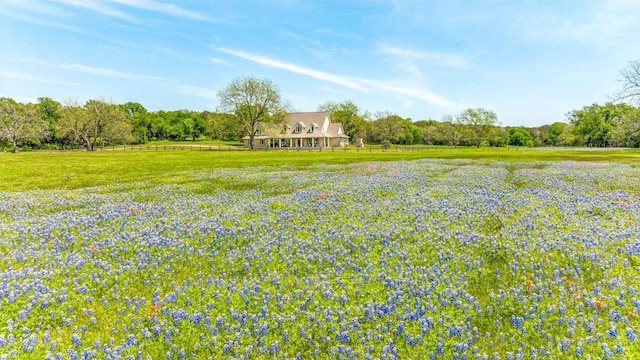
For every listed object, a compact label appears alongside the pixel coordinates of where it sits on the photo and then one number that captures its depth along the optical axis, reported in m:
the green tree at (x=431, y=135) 157.62
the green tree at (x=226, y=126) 92.30
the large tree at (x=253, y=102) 84.94
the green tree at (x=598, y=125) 118.25
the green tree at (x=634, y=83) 52.91
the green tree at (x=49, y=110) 108.21
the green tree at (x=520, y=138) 157.00
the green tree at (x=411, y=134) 152.75
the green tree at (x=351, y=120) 132.50
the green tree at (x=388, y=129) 137.62
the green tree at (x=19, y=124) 79.00
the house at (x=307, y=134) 102.50
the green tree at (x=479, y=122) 141.25
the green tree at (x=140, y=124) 142.12
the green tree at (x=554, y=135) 168.05
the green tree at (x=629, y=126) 65.96
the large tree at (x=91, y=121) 83.81
